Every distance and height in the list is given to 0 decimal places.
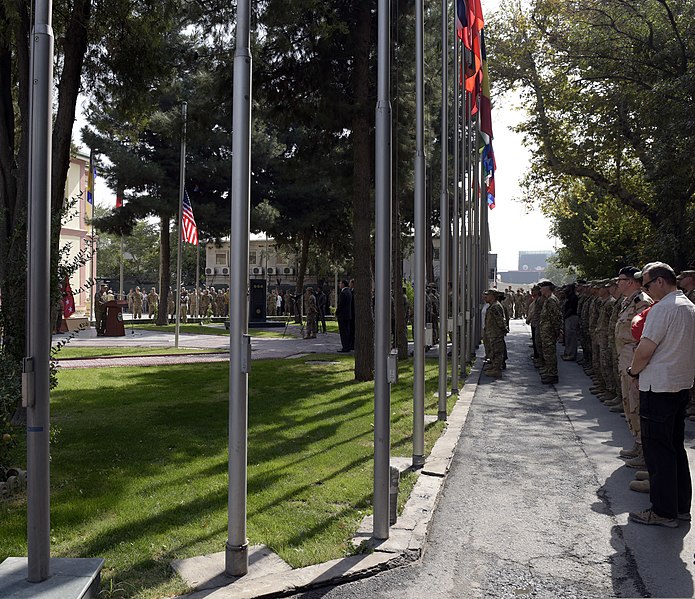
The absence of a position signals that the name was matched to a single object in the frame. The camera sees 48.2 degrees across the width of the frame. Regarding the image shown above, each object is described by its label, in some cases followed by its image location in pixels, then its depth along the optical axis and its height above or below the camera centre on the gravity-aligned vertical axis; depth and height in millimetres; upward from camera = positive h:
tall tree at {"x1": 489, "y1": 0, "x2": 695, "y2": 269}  22438 +7259
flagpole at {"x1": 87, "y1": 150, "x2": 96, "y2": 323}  29453 +5230
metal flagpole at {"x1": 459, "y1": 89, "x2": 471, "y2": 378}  17094 +1307
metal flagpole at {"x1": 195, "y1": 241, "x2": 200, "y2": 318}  42500 +335
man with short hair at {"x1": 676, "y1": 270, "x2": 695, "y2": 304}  10672 +327
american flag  23328 +2441
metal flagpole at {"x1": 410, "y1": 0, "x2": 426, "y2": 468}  8086 +506
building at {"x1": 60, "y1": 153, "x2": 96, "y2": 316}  44812 +4861
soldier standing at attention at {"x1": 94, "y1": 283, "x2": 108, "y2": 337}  29000 -372
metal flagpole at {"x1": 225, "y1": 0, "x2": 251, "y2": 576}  4836 -237
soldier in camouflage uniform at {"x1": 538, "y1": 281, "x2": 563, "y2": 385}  16188 -529
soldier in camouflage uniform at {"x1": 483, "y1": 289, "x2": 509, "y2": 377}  17547 -596
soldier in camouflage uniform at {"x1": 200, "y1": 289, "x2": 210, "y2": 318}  45034 +117
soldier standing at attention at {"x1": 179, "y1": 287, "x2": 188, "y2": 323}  42344 -109
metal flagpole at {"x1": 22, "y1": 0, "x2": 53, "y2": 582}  4219 -136
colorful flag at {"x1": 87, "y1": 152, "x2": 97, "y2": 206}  29223 +4892
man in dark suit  22409 -238
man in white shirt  6051 -589
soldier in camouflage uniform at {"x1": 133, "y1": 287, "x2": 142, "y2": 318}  45816 +125
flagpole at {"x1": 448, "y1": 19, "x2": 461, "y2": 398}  13117 +982
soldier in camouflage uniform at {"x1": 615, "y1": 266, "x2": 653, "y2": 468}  8547 -440
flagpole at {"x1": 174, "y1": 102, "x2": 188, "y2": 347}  22641 +1889
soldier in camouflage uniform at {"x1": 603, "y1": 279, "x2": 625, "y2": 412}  11836 -765
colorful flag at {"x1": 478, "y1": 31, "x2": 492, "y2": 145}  19719 +5081
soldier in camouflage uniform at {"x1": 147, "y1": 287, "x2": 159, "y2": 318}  46178 +214
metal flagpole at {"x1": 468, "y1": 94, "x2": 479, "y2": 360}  18920 +1276
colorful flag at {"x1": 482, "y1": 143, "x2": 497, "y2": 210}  25402 +4949
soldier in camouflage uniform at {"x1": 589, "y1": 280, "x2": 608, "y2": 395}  14258 -628
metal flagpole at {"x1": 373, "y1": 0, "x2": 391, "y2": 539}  5672 +183
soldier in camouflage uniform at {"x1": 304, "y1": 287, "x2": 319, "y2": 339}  29531 -308
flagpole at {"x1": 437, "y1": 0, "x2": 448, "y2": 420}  10477 +843
